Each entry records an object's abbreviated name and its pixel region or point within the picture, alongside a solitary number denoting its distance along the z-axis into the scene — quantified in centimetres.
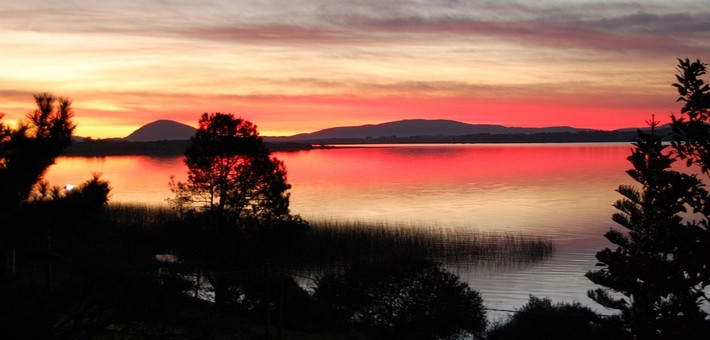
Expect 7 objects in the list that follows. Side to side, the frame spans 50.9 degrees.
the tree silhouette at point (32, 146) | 840
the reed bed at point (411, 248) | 3638
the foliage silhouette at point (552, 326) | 2194
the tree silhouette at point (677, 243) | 964
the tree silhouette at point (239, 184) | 3375
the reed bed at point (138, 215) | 4275
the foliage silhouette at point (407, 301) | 2403
